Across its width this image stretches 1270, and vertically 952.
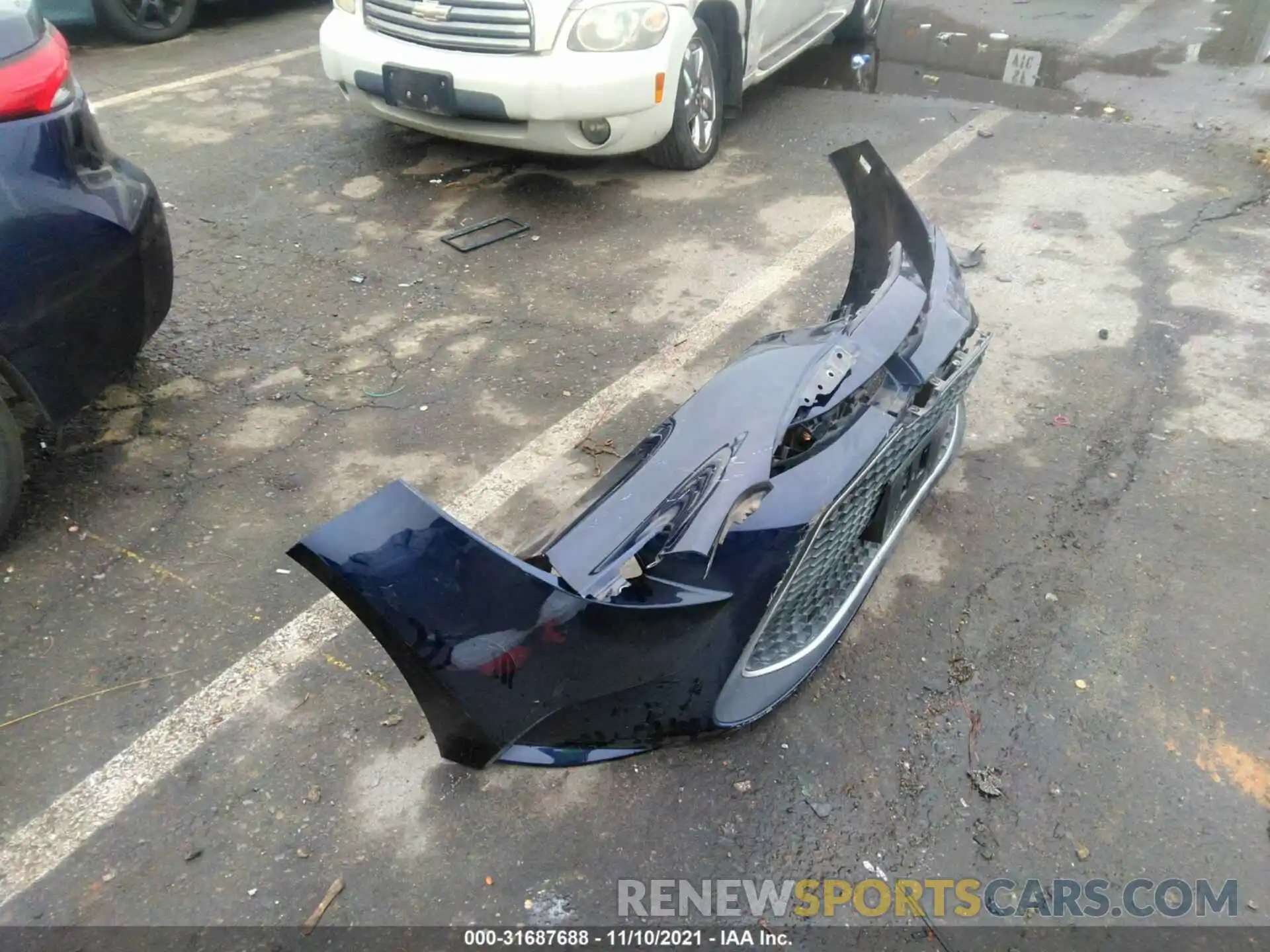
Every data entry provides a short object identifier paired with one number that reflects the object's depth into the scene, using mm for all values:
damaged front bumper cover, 1670
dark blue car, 2469
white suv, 4434
